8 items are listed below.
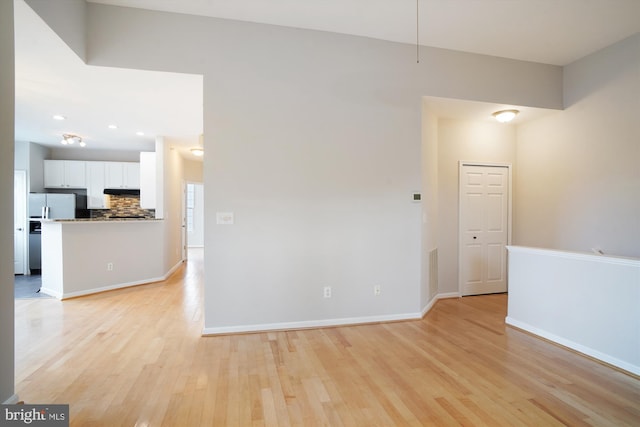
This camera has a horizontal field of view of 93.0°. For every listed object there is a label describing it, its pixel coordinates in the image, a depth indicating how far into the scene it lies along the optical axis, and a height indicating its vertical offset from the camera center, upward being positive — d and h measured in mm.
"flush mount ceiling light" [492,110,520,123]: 4227 +1340
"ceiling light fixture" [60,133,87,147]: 5796 +1368
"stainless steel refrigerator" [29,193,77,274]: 6285 -54
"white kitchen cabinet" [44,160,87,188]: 6754 +775
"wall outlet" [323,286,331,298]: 3488 -948
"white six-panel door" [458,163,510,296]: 4738 -290
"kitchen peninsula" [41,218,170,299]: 4555 -758
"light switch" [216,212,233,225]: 3238 -95
